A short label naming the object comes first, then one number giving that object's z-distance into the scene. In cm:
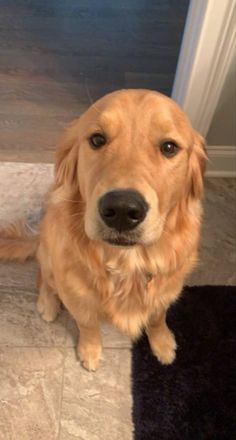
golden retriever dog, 101
